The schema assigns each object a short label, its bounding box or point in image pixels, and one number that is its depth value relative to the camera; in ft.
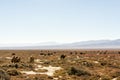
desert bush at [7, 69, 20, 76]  94.42
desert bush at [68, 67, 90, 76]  103.81
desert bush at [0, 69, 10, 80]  73.67
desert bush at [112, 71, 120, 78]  102.42
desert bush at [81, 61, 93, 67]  135.38
